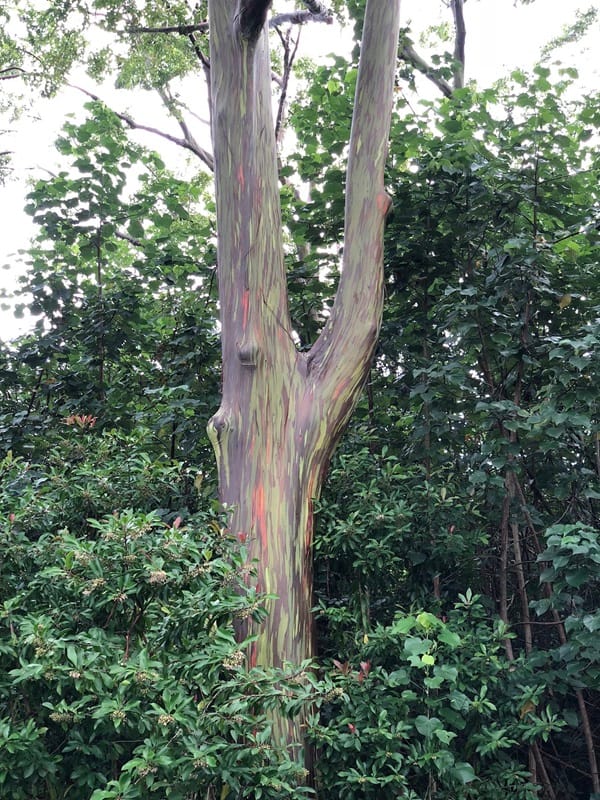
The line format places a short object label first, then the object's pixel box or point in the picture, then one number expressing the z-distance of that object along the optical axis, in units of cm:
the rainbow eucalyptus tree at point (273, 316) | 388
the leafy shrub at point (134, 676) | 243
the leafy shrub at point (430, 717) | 307
